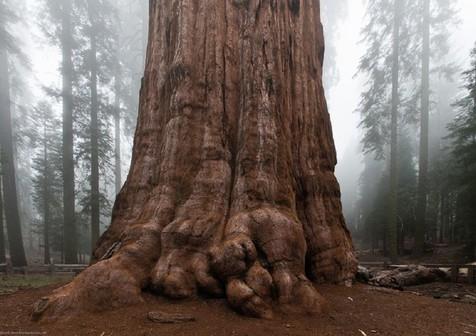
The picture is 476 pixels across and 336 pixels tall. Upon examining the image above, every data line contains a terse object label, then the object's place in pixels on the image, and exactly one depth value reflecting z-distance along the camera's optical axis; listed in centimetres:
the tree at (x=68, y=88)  1373
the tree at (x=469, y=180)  1260
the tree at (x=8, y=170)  1304
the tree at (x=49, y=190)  1726
